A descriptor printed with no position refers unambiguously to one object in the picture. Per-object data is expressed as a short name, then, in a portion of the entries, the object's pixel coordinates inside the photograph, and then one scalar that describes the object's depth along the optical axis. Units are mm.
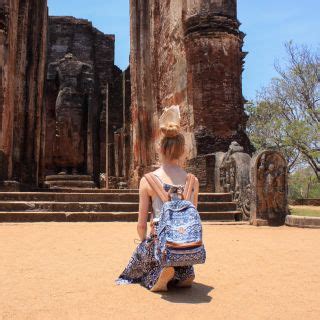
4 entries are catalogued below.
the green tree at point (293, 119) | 22141
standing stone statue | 20344
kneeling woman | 2801
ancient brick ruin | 7981
